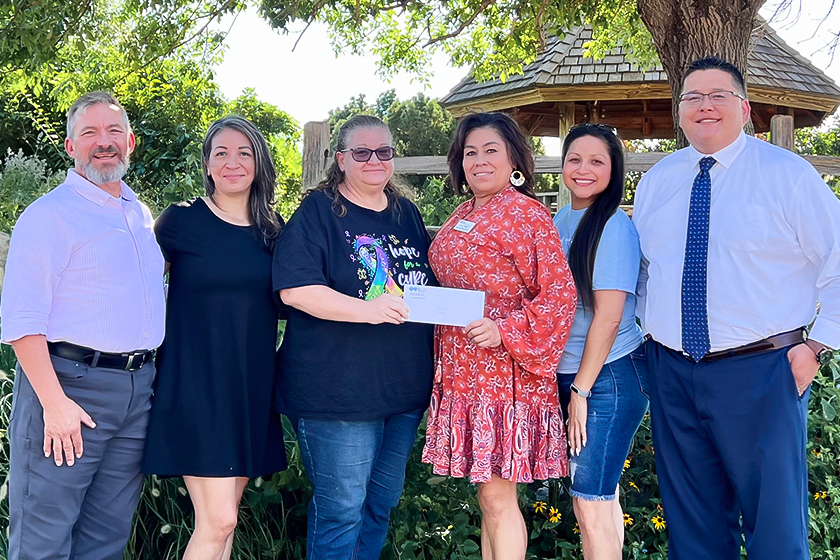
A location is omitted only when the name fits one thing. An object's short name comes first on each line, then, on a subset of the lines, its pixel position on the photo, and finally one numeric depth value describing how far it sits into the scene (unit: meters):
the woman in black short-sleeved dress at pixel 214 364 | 3.11
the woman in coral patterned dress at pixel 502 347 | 3.09
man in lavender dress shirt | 2.80
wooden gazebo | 11.49
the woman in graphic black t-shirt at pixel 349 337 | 3.09
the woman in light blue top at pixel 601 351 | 3.19
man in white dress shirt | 2.98
